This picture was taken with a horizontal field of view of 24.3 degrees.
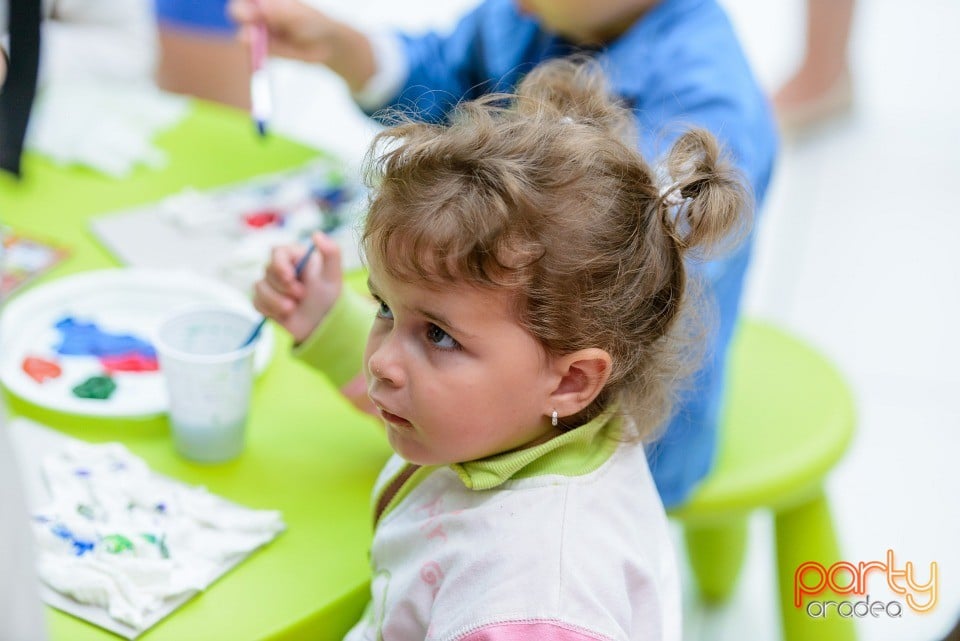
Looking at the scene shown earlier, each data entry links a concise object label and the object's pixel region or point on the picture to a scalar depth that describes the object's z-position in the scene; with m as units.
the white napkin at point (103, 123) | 1.83
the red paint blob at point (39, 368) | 1.52
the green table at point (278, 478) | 1.36
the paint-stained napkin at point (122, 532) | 1.35
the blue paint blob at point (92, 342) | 1.56
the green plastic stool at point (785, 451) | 1.68
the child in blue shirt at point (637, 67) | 1.61
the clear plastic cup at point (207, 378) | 1.45
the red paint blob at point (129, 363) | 1.55
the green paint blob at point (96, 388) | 1.51
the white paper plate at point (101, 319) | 1.50
